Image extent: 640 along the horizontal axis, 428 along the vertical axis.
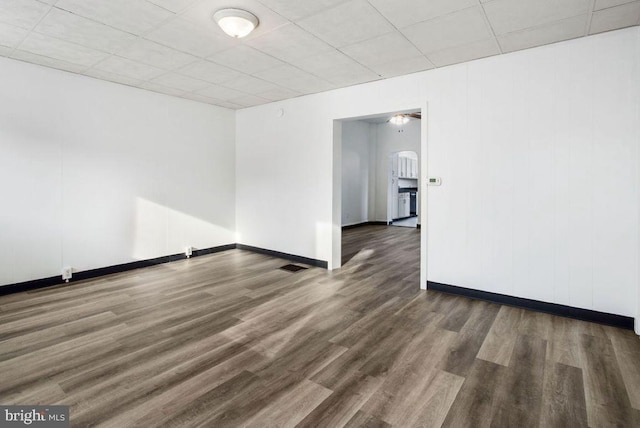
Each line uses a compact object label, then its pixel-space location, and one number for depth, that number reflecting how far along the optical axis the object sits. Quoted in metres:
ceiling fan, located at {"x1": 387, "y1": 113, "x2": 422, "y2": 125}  9.25
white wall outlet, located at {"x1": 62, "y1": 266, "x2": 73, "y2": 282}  4.26
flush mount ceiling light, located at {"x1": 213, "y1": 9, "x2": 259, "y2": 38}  2.66
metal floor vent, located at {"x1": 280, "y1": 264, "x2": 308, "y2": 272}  4.99
